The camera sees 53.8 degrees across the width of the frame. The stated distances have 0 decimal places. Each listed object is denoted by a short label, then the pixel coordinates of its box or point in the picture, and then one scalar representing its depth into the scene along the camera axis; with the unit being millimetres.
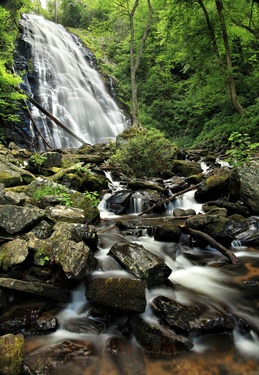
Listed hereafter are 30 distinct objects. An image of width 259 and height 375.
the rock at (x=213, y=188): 7301
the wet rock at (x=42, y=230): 3785
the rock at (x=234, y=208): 6091
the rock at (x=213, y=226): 4945
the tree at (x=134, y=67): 13850
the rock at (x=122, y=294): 2842
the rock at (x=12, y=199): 4168
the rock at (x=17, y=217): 3644
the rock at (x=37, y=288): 2914
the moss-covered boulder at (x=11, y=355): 1920
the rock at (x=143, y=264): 3420
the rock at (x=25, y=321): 2686
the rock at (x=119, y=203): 7045
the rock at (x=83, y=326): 2836
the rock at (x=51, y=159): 7844
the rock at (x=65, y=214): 4348
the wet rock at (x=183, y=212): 6434
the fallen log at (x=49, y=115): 12242
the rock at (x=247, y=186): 6207
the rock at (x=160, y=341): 2496
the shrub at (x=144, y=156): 9906
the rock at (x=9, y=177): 5419
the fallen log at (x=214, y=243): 4318
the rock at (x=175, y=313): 2699
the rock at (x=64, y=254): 3193
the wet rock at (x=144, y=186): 7965
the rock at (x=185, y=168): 10017
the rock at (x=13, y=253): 3145
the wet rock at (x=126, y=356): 2340
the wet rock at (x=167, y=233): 4961
